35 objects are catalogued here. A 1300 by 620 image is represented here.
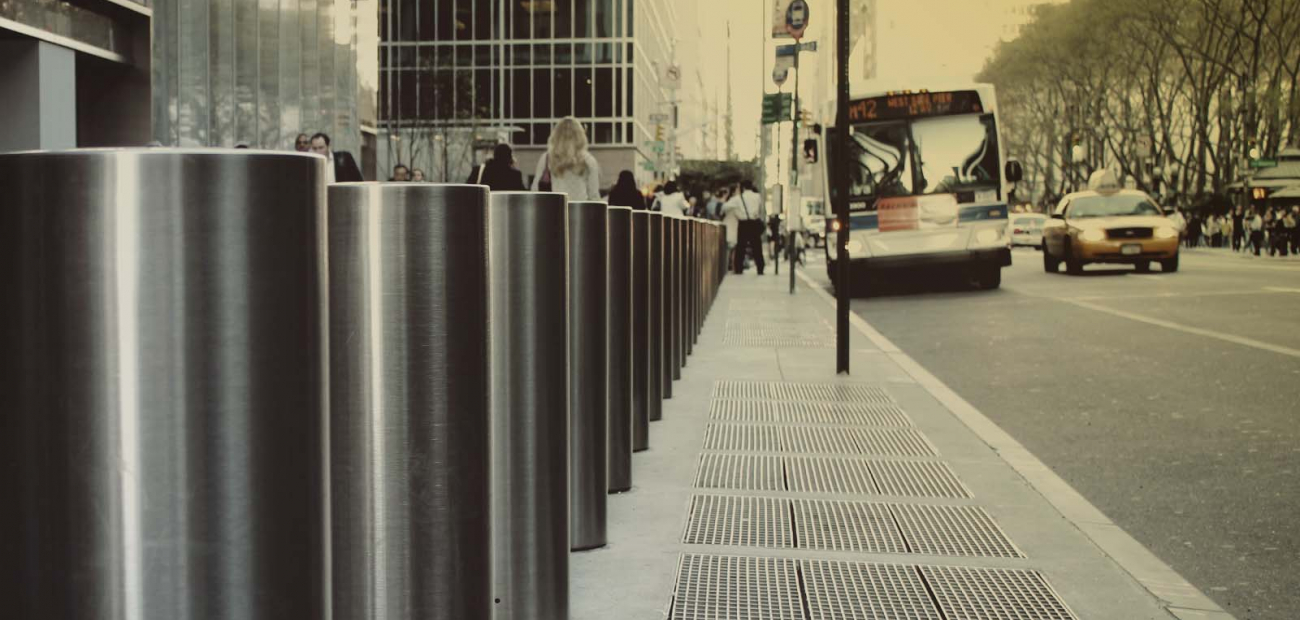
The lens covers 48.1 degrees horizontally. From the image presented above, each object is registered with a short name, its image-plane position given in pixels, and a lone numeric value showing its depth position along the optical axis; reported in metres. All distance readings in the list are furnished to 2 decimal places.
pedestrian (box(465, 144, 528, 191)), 12.45
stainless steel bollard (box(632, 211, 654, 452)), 6.09
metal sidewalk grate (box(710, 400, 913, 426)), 7.66
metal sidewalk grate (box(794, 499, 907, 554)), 4.65
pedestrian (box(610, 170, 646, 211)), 15.03
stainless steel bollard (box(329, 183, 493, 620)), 2.54
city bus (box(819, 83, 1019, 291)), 22.78
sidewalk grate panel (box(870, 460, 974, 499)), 5.61
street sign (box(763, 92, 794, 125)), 24.69
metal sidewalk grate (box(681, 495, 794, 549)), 4.68
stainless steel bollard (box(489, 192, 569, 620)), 3.53
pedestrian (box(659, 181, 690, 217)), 23.05
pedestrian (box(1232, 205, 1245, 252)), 53.45
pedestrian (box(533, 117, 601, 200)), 12.16
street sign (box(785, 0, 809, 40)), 22.27
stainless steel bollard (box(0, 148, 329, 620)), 1.71
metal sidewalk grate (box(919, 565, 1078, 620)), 3.85
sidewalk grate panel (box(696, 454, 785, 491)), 5.68
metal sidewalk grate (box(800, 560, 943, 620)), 3.82
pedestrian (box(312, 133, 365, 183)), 13.86
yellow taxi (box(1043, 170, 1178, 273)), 27.34
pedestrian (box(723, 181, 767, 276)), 29.12
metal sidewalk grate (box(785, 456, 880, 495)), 5.65
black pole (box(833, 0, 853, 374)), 9.76
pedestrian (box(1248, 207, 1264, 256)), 48.62
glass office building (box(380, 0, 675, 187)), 71.00
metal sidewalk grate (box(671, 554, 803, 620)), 3.79
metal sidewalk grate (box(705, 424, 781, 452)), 6.64
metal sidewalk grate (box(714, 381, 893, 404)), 8.64
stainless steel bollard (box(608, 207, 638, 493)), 5.23
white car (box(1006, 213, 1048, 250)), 66.25
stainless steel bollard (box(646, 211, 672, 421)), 7.45
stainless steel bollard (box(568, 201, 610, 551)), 4.44
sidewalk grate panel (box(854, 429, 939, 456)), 6.61
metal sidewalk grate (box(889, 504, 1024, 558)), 4.61
